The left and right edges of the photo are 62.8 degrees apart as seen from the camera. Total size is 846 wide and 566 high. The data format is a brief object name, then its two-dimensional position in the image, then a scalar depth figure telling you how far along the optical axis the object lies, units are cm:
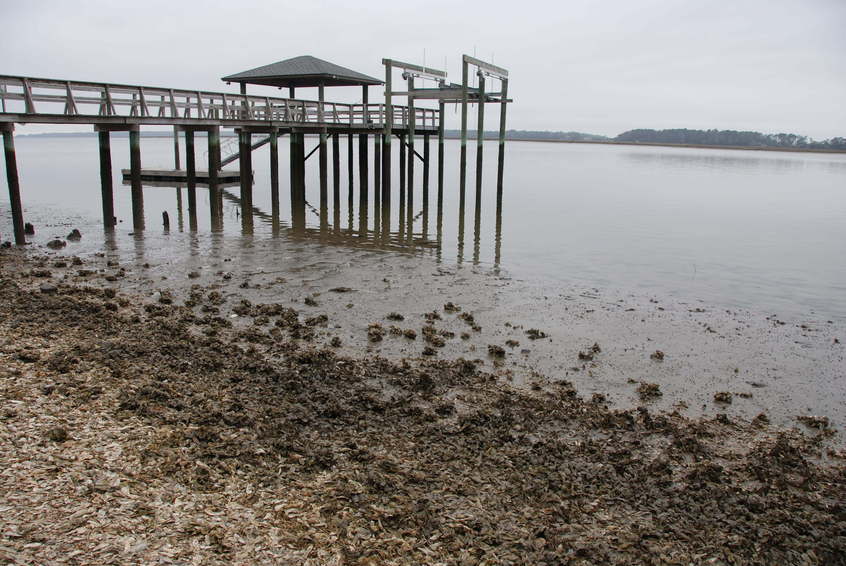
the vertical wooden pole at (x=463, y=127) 2480
